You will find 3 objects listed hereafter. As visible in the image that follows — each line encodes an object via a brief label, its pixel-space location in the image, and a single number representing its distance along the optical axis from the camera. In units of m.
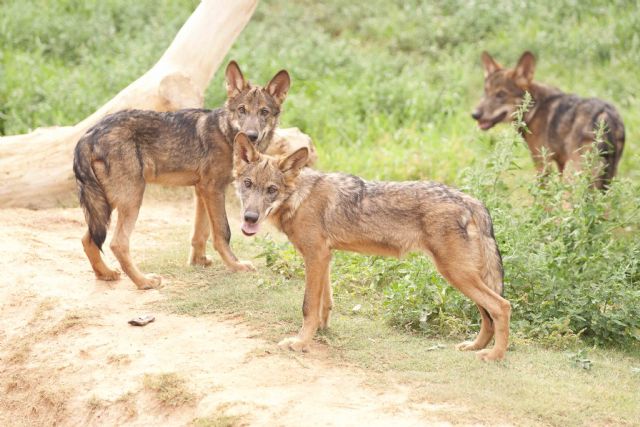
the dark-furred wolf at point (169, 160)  16.39
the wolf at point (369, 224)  13.85
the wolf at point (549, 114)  22.69
